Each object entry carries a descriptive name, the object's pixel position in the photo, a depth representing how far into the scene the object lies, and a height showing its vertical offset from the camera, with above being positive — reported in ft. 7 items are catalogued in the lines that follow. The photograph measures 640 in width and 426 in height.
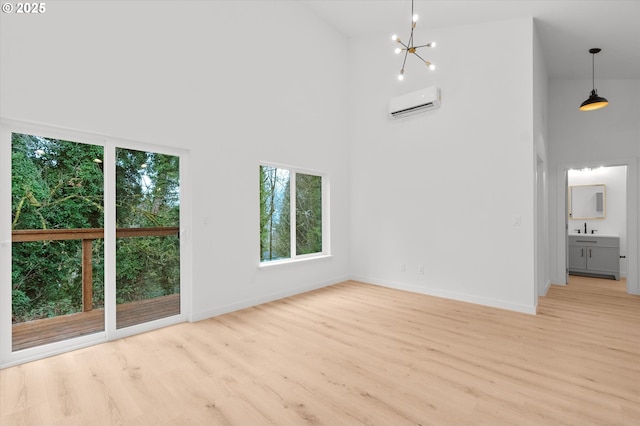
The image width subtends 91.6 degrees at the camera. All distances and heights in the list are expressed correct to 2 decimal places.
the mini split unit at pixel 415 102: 14.51 +5.35
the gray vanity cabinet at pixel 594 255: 18.69 -2.71
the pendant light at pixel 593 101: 13.73 +4.91
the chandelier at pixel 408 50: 10.83 +7.48
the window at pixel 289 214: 14.55 -0.07
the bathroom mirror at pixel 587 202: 20.22 +0.66
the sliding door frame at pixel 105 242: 7.97 -0.93
